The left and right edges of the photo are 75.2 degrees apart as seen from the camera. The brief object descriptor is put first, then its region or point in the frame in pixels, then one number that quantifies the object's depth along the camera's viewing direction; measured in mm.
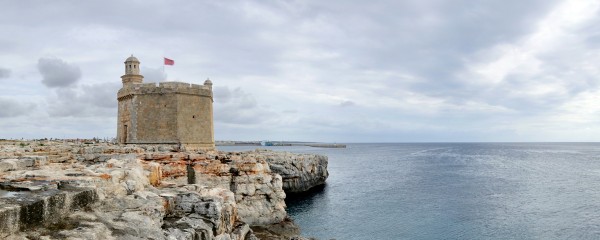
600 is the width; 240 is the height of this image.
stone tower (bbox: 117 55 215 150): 31062
